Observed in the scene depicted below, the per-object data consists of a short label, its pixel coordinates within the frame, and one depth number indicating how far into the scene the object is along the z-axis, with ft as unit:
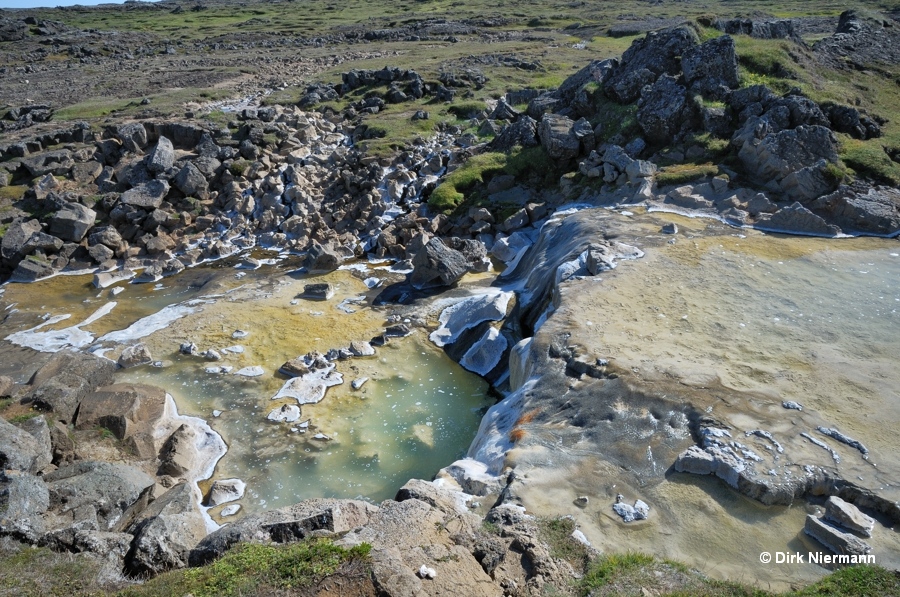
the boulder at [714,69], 81.00
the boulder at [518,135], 89.92
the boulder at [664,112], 79.97
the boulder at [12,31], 239.60
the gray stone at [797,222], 61.72
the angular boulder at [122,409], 47.06
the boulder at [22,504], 30.78
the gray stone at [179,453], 44.78
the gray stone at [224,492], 42.65
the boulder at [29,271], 76.02
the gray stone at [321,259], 74.02
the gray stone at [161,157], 92.84
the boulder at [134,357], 56.70
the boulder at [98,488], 37.11
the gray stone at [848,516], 29.14
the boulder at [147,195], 86.33
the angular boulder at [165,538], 30.12
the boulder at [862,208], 61.87
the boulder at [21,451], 38.19
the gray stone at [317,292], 68.23
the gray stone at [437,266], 67.87
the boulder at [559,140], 83.61
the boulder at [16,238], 77.41
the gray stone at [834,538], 28.04
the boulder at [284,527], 28.68
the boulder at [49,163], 95.66
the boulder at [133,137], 100.63
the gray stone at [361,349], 57.98
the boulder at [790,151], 68.23
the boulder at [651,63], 86.53
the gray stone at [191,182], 91.04
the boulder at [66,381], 47.06
